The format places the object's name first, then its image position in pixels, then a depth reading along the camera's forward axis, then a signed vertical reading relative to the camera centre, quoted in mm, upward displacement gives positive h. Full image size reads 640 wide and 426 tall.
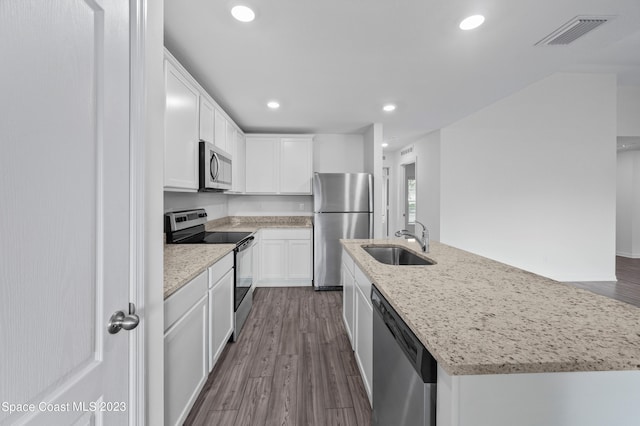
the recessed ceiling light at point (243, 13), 1587 +1235
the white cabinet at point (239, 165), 3680 +695
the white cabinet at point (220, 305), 1837 -719
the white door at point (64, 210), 526 +4
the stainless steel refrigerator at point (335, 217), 3934 -61
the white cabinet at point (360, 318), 1555 -739
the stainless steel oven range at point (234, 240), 2377 -284
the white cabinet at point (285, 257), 4020 -680
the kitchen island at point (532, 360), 654 -365
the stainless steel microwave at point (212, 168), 2391 +439
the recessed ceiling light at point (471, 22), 1672 +1250
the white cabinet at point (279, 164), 4242 +790
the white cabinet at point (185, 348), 1262 -748
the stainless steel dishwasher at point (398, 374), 766 -569
